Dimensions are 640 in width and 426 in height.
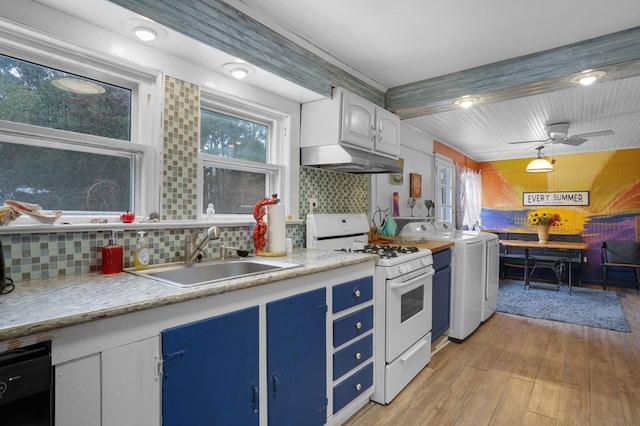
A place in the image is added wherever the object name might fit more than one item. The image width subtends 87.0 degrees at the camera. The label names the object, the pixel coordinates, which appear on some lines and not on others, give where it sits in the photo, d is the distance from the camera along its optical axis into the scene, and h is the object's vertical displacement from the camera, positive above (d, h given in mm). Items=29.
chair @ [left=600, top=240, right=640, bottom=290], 5387 -711
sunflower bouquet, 5887 -111
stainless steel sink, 1658 -316
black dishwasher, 820 -444
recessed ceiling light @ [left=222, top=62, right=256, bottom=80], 1954 +839
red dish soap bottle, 1500 -215
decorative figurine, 2176 -94
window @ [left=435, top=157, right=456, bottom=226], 5309 +372
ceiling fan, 4207 +1026
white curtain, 6164 +271
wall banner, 6176 +263
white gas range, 2158 -608
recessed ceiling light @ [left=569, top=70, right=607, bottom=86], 2336 +963
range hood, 2441 +396
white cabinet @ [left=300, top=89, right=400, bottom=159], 2453 +676
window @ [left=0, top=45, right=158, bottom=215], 1430 +320
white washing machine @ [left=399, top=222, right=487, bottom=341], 3178 -681
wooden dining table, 5223 -536
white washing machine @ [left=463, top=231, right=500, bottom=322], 3689 -726
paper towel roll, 2191 -120
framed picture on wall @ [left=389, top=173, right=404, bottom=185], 3968 +389
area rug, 3836 -1227
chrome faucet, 1833 -203
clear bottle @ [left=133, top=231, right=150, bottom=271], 1604 -219
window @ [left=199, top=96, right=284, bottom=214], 2160 +385
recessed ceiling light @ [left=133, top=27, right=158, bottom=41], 1549 +824
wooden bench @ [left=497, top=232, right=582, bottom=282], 5480 -812
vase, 5879 -367
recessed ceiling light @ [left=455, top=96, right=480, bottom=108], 2867 +962
